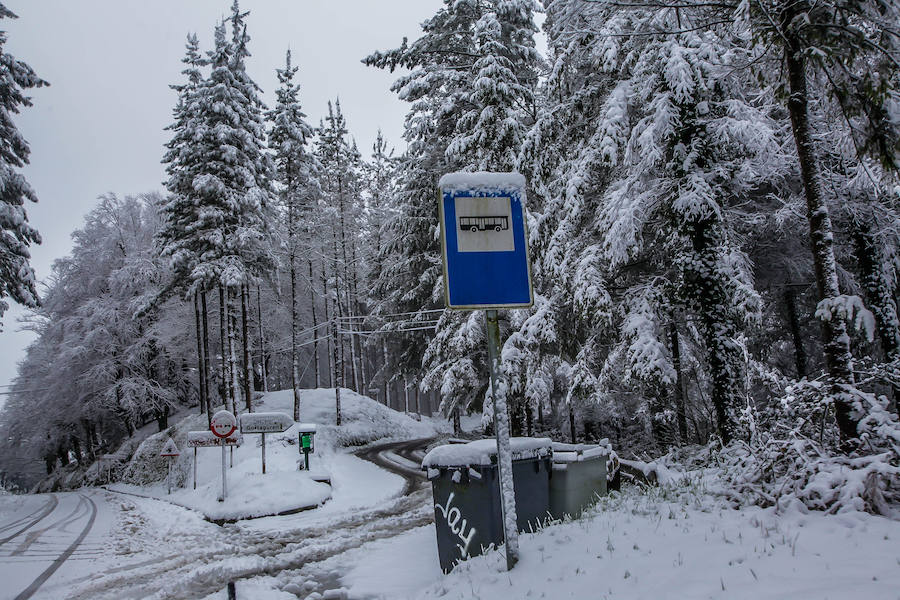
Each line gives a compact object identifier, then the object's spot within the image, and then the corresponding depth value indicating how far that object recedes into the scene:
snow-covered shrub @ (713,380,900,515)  4.22
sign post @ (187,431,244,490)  15.90
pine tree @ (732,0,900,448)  5.76
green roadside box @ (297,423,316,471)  17.42
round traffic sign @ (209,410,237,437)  15.27
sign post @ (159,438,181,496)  20.39
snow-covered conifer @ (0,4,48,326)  16.77
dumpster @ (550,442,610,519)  6.07
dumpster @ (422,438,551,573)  5.46
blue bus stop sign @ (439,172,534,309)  4.51
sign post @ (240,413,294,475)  16.38
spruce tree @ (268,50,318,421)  28.72
